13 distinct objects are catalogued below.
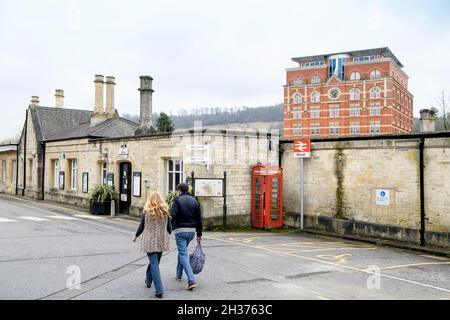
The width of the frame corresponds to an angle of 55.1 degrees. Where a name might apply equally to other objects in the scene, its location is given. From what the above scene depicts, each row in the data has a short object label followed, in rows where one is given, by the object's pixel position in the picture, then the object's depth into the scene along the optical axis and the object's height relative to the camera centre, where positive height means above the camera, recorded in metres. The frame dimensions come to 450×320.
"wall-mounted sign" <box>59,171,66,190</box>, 25.42 -0.43
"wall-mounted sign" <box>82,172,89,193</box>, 23.08 -0.54
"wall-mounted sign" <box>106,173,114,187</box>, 20.70 -0.34
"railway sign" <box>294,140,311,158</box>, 15.48 +0.87
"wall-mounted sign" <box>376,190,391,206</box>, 13.59 -0.78
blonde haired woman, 6.81 -0.96
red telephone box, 15.67 -0.85
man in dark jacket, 7.40 -0.86
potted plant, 19.72 -1.21
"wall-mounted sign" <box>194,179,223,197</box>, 15.24 -0.52
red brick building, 77.06 +14.56
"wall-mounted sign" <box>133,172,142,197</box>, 18.77 -0.48
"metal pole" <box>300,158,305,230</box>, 15.50 -0.65
